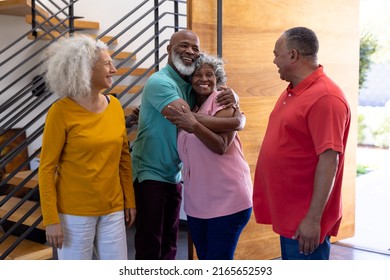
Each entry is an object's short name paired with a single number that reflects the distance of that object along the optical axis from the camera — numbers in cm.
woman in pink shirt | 225
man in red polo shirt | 181
